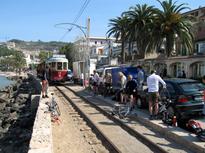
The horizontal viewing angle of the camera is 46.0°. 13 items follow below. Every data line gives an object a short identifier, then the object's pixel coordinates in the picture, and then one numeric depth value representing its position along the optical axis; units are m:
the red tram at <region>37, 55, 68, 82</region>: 28.57
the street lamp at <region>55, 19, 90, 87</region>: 24.75
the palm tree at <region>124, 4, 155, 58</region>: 26.23
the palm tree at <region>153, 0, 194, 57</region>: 24.11
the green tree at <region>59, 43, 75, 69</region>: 67.21
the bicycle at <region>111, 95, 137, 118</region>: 10.04
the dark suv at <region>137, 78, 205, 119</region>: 8.73
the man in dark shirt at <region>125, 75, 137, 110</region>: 10.40
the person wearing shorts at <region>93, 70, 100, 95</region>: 17.94
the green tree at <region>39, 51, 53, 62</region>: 101.61
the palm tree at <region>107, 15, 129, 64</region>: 28.84
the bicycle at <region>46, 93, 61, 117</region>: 10.11
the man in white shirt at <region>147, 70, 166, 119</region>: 8.75
